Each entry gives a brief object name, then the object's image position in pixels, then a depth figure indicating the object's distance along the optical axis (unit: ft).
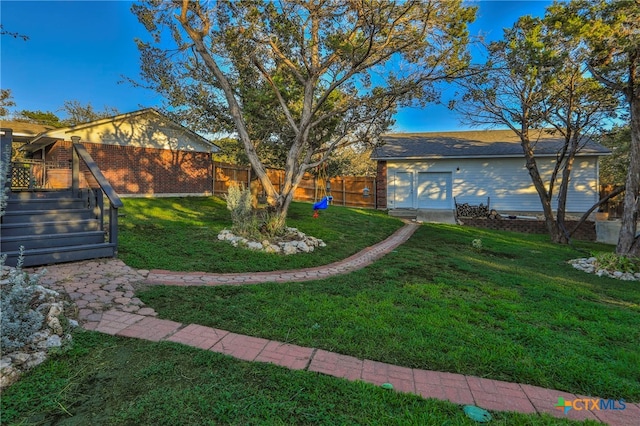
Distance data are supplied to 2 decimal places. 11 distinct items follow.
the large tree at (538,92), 24.64
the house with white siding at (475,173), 46.06
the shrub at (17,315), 7.21
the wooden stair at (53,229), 14.66
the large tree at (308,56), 20.36
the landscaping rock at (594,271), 20.26
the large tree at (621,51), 21.85
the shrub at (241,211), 23.57
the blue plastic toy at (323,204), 31.75
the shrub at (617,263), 21.12
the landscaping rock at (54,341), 7.75
